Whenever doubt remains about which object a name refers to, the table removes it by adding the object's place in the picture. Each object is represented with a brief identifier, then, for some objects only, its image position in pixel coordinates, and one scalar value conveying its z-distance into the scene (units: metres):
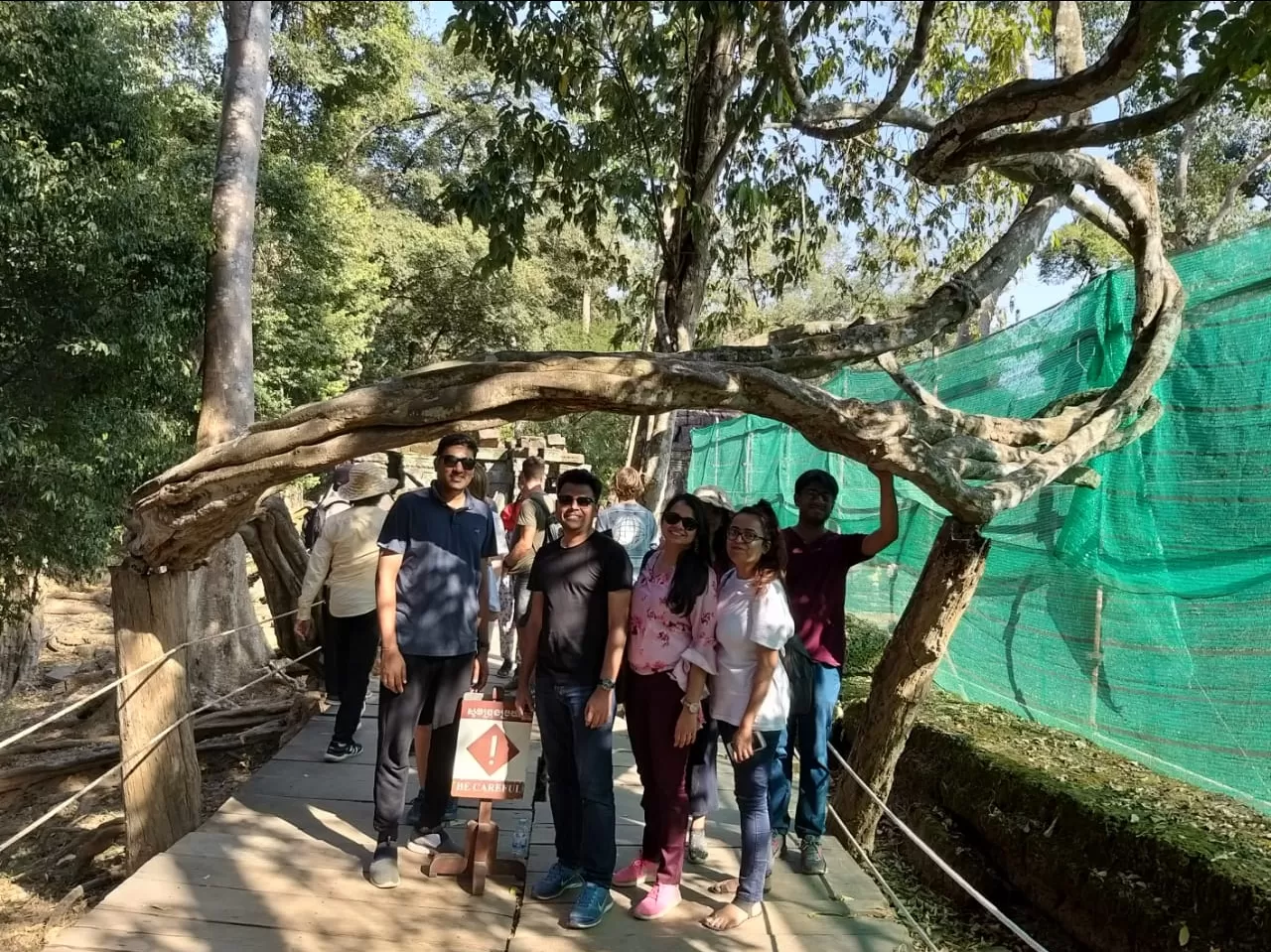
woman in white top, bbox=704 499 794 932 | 3.10
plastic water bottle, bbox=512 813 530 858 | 3.70
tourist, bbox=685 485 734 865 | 3.39
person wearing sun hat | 4.61
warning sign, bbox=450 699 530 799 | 3.34
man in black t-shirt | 3.17
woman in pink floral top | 3.20
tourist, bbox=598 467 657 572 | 5.29
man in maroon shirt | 3.71
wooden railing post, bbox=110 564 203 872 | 3.62
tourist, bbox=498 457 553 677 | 5.91
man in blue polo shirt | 3.38
